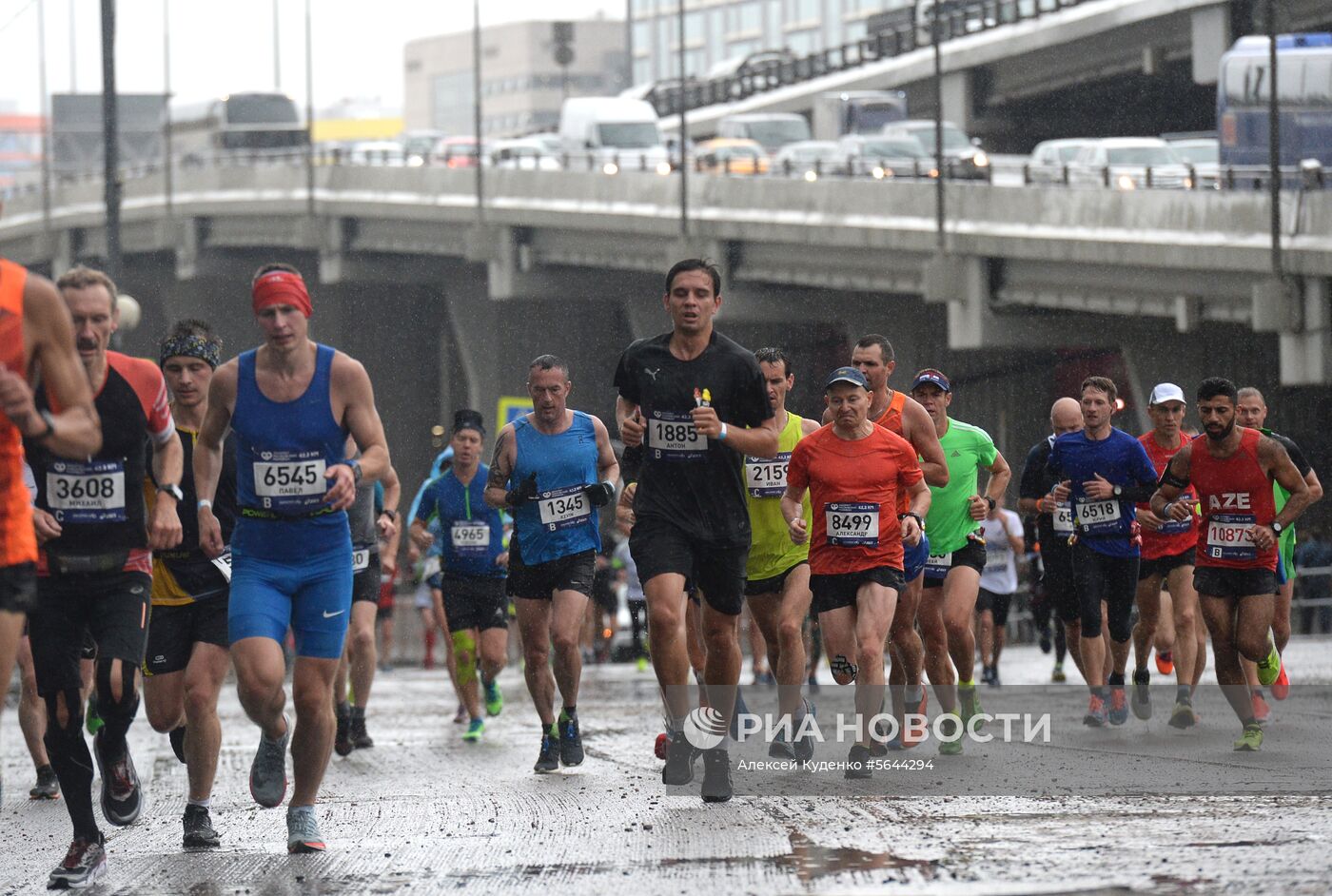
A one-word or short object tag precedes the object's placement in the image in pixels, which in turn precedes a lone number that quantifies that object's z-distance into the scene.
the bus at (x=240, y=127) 70.25
